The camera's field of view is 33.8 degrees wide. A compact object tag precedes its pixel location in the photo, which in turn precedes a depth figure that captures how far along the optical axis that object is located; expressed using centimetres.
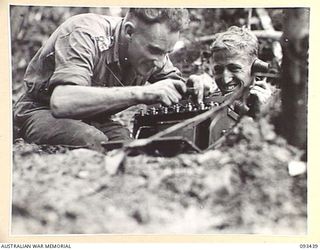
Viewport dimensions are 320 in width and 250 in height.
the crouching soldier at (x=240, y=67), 224
